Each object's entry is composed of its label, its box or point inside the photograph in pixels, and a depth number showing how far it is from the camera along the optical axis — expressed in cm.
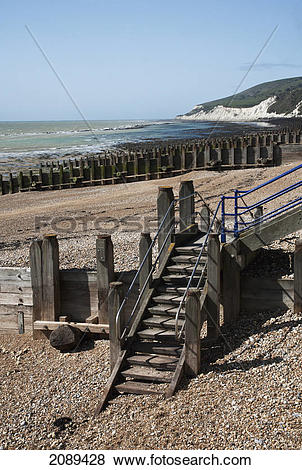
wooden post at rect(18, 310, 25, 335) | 1164
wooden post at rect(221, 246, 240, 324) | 1012
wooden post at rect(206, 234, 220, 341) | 963
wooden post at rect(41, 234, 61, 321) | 1104
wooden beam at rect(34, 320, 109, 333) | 1070
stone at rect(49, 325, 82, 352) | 1056
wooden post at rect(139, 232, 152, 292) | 1022
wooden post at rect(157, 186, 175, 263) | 1091
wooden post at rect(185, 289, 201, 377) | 870
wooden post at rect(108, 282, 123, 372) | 913
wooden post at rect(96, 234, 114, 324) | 1051
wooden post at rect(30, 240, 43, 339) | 1111
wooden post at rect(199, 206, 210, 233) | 1168
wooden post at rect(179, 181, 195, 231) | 1132
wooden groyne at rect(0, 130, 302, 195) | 2952
